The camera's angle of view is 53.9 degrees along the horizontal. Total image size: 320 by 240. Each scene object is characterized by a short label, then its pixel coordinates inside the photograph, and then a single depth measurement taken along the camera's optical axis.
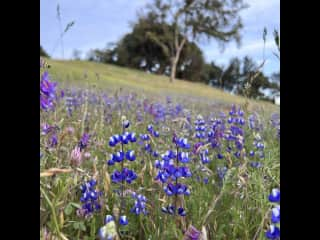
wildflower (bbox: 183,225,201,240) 0.28
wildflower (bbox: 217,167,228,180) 0.56
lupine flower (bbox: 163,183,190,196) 0.38
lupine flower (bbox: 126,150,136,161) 0.40
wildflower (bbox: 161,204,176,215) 0.37
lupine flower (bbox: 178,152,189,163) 0.39
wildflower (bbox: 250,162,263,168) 0.60
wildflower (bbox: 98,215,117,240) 0.16
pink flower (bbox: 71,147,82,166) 0.41
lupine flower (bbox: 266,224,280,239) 0.19
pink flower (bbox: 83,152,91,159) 0.55
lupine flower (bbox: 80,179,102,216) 0.38
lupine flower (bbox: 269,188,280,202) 0.19
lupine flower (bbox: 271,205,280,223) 0.18
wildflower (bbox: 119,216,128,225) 0.33
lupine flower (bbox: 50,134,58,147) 0.47
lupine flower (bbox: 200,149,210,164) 0.54
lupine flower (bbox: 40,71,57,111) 0.27
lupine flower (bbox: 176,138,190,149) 0.42
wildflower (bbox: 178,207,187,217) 0.37
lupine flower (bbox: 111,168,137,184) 0.40
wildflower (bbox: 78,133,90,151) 0.50
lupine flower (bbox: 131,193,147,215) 0.40
